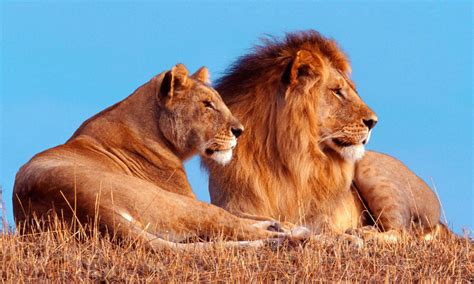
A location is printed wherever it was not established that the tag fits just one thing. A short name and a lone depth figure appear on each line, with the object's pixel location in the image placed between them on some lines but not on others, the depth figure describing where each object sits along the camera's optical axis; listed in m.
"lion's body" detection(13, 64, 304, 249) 12.55
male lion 15.65
